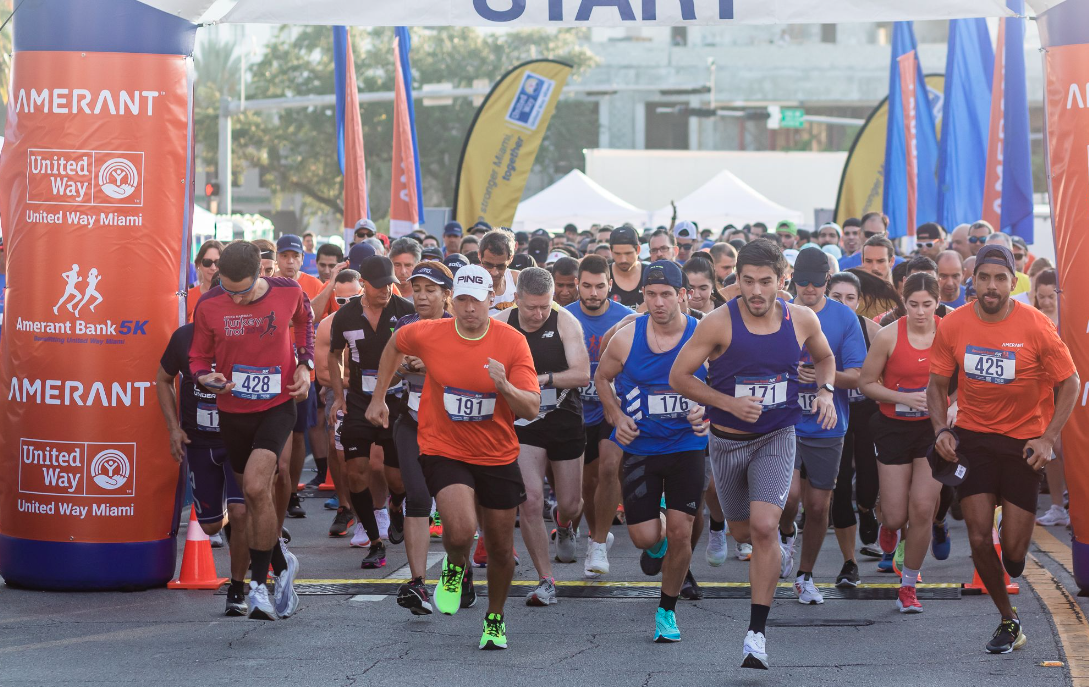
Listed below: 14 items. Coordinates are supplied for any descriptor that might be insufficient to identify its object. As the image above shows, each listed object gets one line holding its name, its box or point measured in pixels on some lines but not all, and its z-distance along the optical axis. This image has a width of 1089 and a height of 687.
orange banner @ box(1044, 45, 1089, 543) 16.37
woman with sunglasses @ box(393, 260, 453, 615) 15.51
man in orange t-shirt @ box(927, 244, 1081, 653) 14.19
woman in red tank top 15.99
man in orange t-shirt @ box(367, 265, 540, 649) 14.27
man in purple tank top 13.98
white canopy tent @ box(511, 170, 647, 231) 68.31
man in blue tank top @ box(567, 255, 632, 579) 17.56
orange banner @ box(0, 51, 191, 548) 16.75
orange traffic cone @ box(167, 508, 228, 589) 17.22
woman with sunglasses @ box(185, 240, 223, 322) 22.48
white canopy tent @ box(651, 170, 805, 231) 67.31
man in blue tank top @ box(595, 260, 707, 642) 14.86
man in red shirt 15.42
